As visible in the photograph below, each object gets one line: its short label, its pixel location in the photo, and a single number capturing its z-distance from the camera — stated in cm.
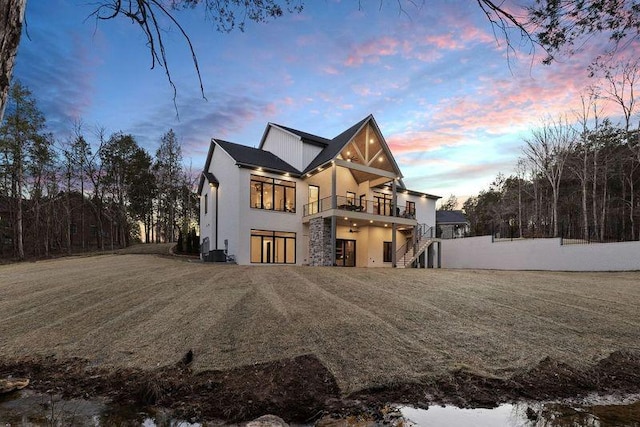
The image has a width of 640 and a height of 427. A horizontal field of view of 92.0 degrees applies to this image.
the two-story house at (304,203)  1761
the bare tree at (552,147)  2573
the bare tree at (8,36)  161
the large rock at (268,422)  296
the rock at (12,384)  378
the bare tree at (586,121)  2408
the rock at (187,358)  441
